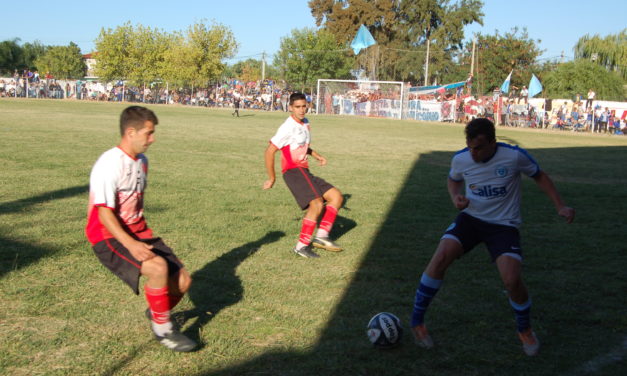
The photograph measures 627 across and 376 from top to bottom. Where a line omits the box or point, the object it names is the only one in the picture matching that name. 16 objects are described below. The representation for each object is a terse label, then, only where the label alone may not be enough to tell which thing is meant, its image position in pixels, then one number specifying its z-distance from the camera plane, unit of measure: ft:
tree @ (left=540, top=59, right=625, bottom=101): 160.45
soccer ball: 12.73
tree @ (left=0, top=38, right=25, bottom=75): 286.87
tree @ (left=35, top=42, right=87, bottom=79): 308.40
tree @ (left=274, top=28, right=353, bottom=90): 210.38
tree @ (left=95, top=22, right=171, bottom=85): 201.36
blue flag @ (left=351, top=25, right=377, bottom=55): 151.33
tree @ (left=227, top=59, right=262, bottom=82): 326.63
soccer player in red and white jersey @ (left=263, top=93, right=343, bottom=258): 21.24
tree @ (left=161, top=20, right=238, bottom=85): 192.13
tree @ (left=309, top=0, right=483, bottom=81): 213.25
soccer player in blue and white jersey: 12.87
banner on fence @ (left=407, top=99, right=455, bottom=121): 142.82
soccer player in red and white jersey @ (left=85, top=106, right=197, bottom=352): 11.58
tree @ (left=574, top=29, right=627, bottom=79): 173.27
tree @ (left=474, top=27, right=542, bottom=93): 198.08
